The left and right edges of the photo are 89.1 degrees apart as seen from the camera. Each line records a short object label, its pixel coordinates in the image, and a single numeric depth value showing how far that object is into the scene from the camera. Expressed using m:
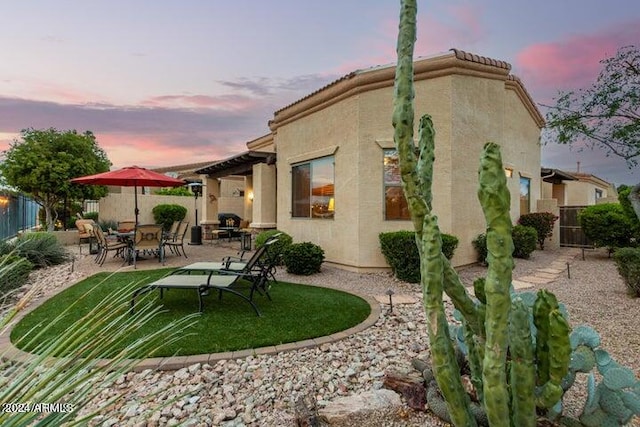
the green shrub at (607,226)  9.96
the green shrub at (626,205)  8.16
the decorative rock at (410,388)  2.65
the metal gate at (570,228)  13.20
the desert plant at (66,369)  0.99
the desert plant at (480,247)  8.95
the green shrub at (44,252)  9.27
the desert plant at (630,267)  5.67
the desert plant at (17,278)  6.29
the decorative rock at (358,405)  2.58
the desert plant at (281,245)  9.09
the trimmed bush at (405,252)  7.49
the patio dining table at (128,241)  9.66
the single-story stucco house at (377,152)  8.32
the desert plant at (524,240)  10.02
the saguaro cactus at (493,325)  1.59
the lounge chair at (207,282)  5.14
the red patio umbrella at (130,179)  9.56
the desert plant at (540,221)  12.12
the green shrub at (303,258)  8.41
